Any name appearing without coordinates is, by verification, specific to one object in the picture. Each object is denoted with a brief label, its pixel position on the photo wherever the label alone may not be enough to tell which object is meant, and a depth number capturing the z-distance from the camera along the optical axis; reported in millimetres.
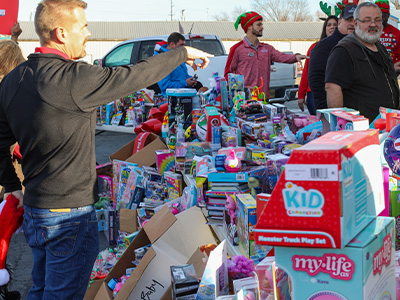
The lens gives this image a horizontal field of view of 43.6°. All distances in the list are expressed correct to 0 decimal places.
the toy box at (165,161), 4867
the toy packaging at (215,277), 2133
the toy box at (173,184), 4414
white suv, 10750
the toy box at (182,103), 4996
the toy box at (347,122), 2181
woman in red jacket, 6422
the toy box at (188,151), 4254
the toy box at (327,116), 2520
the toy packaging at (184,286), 2455
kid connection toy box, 1354
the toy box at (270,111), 4141
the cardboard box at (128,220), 4795
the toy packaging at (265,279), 1698
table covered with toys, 1394
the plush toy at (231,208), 2974
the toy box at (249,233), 2621
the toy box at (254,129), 4020
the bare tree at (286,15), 64500
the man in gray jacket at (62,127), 2178
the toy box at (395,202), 2092
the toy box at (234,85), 4879
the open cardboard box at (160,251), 3080
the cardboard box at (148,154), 5340
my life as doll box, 1398
